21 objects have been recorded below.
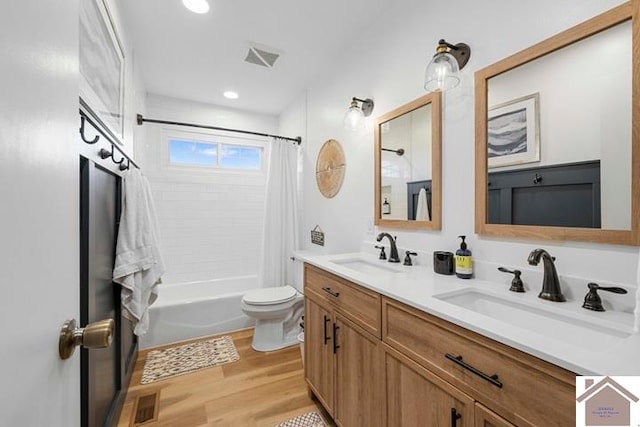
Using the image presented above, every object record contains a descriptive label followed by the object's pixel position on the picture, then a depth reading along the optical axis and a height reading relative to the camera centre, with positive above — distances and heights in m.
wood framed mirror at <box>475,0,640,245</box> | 0.89 +0.29
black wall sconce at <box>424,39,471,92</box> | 1.31 +0.72
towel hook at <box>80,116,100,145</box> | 1.01 +0.30
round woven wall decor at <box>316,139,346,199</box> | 2.36 +0.41
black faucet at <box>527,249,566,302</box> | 0.97 -0.24
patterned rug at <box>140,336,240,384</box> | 2.10 -1.22
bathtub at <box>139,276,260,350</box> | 2.49 -1.02
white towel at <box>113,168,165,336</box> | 1.61 -0.25
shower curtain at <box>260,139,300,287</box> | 2.94 -0.08
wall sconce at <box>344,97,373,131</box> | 2.00 +0.75
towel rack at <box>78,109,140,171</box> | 1.03 +0.34
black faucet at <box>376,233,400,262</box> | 1.70 -0.23
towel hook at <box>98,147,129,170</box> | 1.28 +0.30
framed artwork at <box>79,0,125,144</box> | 1.09 +0.72
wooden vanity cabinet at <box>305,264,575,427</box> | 0.67 -0.52
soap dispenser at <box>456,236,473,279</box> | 1.28 -0.24
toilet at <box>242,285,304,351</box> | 2.38 -0.92
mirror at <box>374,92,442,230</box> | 1.49 +0.29
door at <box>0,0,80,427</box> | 0.37 +0.01
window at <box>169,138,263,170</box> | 3.34 +0.76
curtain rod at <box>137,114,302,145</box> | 2.56 +0.87
